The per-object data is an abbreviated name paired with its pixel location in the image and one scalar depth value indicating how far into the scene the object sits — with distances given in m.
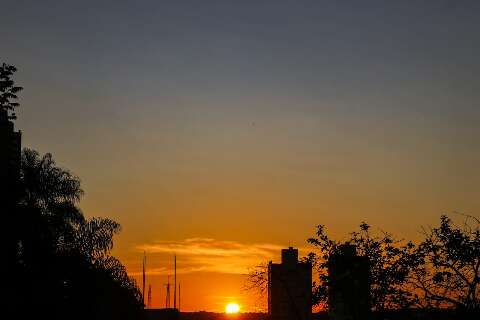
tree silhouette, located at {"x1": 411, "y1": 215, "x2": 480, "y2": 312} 32.03
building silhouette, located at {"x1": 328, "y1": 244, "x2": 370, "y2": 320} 42.56
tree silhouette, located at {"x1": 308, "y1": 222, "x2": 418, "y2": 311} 39.26
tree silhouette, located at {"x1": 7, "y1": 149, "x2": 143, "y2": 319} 39.91
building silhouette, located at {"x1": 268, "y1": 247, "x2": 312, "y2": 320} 44.38
